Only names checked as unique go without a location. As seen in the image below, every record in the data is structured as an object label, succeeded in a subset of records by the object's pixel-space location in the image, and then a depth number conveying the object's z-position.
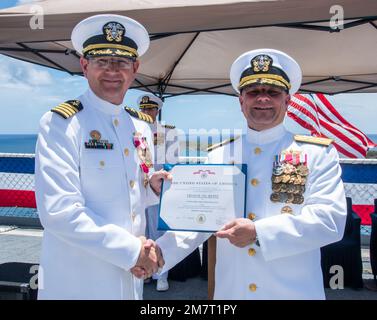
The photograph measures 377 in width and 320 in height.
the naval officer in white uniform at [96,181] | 1.72
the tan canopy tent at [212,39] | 2.68
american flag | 8.02
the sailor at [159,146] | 4.20
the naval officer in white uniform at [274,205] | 1.73
